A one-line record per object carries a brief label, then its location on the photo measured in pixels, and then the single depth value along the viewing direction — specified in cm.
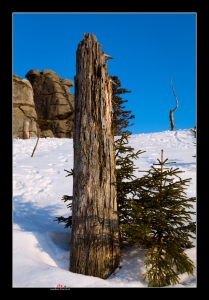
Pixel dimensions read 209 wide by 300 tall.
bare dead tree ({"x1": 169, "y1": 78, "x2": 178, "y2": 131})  2498
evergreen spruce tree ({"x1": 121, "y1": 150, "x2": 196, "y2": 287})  337
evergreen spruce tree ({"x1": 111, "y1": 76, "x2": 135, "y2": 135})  2663
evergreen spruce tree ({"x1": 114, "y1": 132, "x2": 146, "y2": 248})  419
